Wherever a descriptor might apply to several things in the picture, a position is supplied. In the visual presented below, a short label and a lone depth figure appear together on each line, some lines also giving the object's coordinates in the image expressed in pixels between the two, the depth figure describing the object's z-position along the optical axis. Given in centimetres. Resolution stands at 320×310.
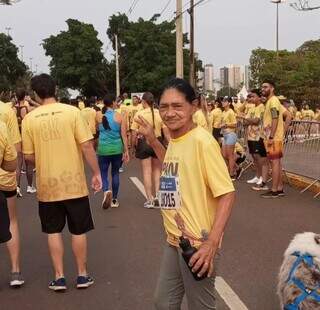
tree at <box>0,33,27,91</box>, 6413
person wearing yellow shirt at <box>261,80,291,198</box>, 757
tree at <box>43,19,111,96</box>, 4306
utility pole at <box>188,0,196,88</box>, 2046
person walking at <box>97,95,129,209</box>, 700
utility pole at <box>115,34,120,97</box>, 3728
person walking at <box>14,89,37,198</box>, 826
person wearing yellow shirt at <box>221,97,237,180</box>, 956
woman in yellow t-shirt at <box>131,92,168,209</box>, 707
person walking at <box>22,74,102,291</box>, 392
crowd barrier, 810
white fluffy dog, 290
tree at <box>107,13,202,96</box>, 3936
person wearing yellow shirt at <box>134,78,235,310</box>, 232
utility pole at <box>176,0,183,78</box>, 1686
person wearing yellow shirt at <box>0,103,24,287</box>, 401
